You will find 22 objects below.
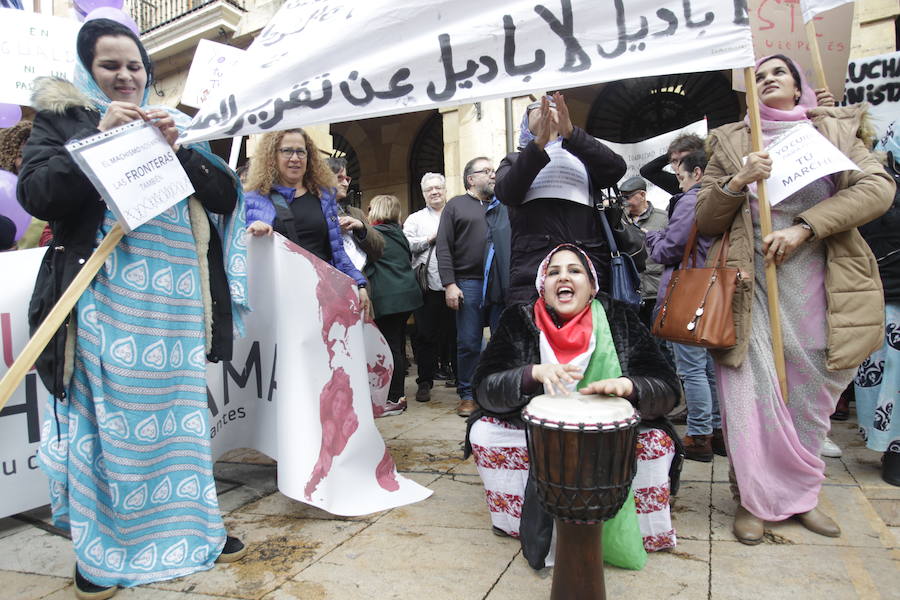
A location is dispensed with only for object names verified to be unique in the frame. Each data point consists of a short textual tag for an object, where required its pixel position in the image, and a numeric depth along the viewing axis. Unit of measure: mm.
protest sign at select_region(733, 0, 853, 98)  3627
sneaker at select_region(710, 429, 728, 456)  3854
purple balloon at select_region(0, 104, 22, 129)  5012
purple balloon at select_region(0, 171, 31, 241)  3842
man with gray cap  5199
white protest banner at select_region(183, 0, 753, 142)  2188
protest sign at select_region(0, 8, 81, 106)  4418
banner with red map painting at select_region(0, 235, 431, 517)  2852
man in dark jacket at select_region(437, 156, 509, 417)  5102
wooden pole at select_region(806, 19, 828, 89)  2886
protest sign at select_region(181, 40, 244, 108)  4703
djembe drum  1824
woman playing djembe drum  2289
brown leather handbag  2576
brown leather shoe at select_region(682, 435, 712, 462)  3688
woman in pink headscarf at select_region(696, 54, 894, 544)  2541
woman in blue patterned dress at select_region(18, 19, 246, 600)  2131
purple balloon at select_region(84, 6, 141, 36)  2217
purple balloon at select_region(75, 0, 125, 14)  3244
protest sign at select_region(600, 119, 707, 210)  6859
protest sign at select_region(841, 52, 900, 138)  4051
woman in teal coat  5238
